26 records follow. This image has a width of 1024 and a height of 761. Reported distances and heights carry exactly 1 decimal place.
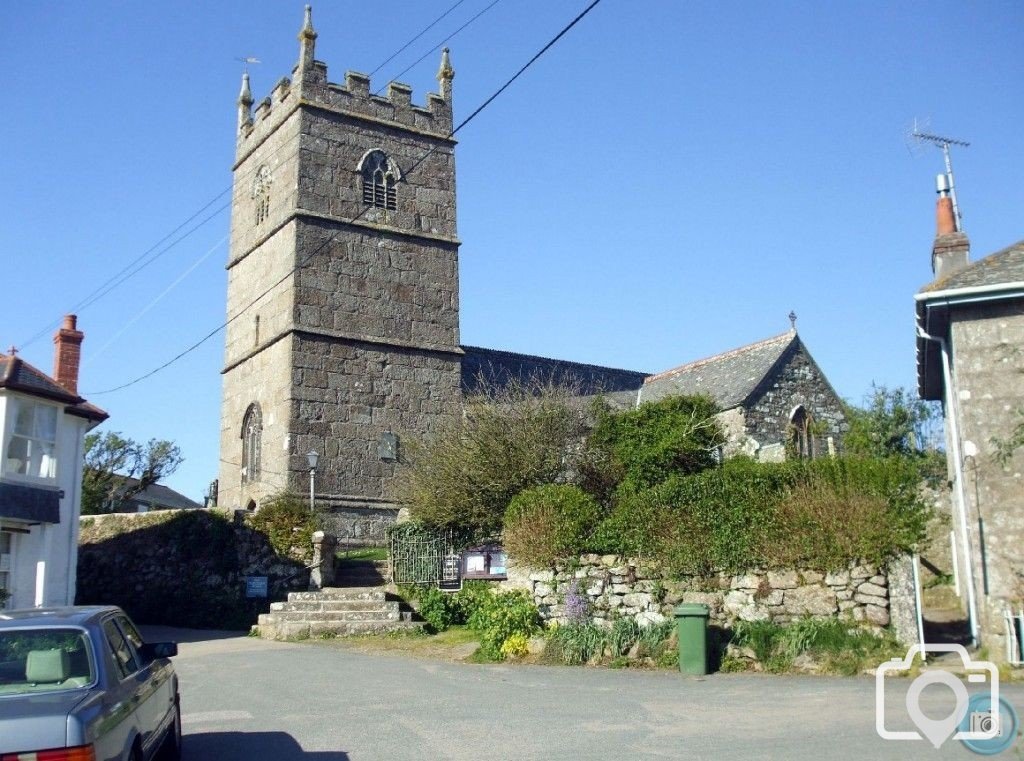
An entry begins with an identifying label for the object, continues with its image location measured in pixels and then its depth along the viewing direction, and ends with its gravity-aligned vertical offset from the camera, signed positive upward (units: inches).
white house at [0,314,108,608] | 745.0 +52.9
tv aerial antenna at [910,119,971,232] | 729.0 +275.6
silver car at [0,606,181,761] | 210.8 -34.0
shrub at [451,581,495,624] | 743.1 -41.8
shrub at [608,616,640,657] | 561.3 -52.7
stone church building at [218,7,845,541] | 1109.1 +271.7
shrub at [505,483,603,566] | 629.3 +14.1
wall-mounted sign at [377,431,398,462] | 1131.9 +115.7
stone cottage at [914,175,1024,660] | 525.7 +68.4
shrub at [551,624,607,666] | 566.6 -56.8
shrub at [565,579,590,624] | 603.2 -38.3
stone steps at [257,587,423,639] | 715.4 -49.4
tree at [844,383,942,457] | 1178.6 +140.9
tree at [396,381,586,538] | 819.4 +70.6
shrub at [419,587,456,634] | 736.3 -47.6
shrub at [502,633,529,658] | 584.7 -59.8
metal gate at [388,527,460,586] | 839.1 -10.2
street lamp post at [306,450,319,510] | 1051.3 +87.8
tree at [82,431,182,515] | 1469.0 +136.4
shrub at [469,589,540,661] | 597.3 -45.7
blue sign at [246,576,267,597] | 865.5 -34.2
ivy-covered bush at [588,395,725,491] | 789.9 +86.1
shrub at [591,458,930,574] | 540.9 +14.6
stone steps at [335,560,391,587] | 886.4 -22.5
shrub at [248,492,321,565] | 885.2 +21.1
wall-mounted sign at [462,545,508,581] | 813.2 -13.6
